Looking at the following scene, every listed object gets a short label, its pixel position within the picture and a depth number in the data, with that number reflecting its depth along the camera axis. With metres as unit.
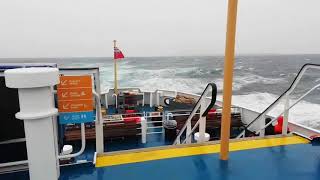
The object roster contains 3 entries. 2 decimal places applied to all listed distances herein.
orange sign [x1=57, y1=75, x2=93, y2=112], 2.19
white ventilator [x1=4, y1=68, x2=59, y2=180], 1.23
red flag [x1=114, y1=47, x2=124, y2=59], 10.20
